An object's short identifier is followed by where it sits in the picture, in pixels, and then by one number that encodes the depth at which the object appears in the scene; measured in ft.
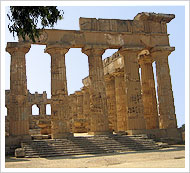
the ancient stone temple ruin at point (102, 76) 68.33
